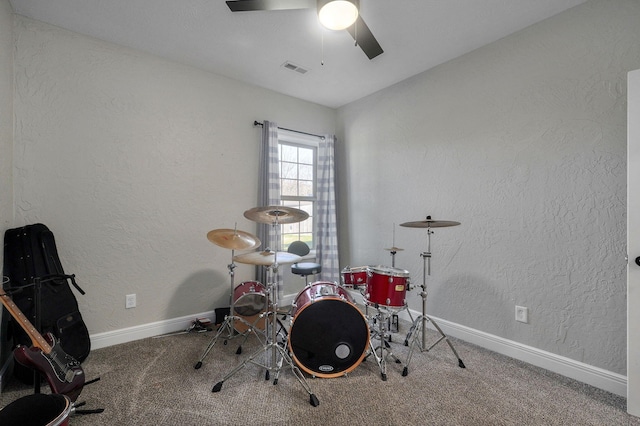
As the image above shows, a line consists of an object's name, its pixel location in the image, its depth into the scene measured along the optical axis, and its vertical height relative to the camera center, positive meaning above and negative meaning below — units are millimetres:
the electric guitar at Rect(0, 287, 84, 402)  1453 -791
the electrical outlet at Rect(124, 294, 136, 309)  2537 -795
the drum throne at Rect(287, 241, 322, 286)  2859 -550
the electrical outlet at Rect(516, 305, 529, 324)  2254 -801
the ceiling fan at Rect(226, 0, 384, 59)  1554 +1175
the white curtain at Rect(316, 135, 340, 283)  3676 -60
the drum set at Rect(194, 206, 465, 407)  1975 -744
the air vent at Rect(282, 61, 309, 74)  2832 +1440
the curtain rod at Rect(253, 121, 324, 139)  3245 +988
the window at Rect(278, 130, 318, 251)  3664 +433
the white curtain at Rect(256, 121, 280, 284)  3209 +350
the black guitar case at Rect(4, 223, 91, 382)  1920 -556
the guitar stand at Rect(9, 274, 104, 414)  1575 -658
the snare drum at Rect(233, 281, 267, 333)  2527 -814
